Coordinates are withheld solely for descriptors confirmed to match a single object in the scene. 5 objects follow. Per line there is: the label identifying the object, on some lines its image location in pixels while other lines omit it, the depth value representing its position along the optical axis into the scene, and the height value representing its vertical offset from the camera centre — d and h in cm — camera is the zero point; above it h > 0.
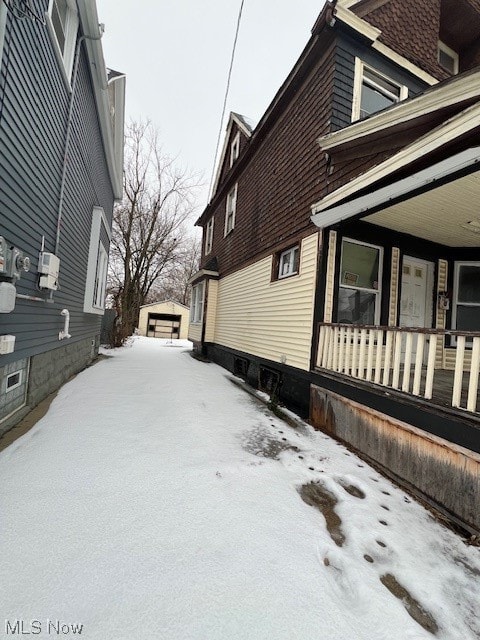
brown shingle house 264 +165
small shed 2509 -1
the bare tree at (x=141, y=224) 1875 +684
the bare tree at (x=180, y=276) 2856 +516
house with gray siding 287 +168
